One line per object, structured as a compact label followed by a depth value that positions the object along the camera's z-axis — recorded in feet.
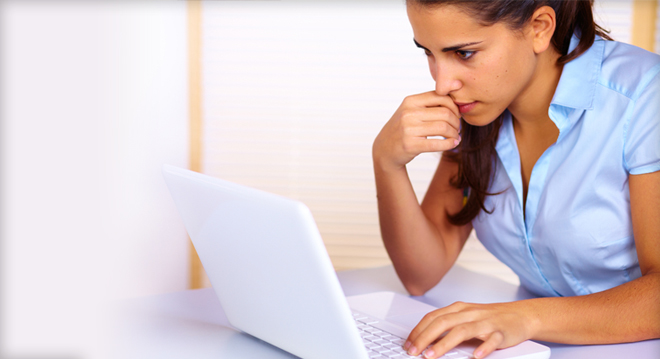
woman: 2.97
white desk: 2.82
